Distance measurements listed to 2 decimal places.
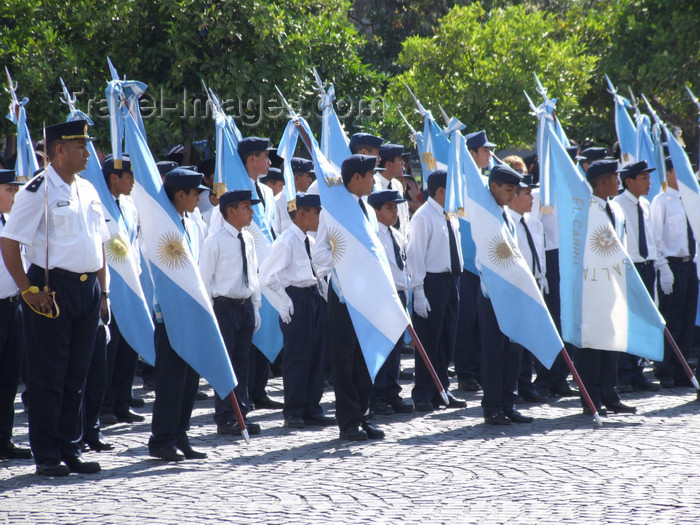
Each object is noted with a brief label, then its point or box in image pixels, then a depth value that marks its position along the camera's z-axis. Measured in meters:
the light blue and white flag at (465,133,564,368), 16.78
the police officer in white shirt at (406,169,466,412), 18.58
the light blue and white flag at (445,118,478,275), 17.84
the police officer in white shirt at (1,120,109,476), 12.90
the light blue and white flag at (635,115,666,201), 23.22
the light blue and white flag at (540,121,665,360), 17.37
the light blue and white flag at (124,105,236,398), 14.34
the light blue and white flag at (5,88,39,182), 18.28
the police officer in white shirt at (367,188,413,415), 18.23
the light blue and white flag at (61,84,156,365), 16.91
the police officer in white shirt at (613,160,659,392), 20.30
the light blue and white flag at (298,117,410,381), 15.42
